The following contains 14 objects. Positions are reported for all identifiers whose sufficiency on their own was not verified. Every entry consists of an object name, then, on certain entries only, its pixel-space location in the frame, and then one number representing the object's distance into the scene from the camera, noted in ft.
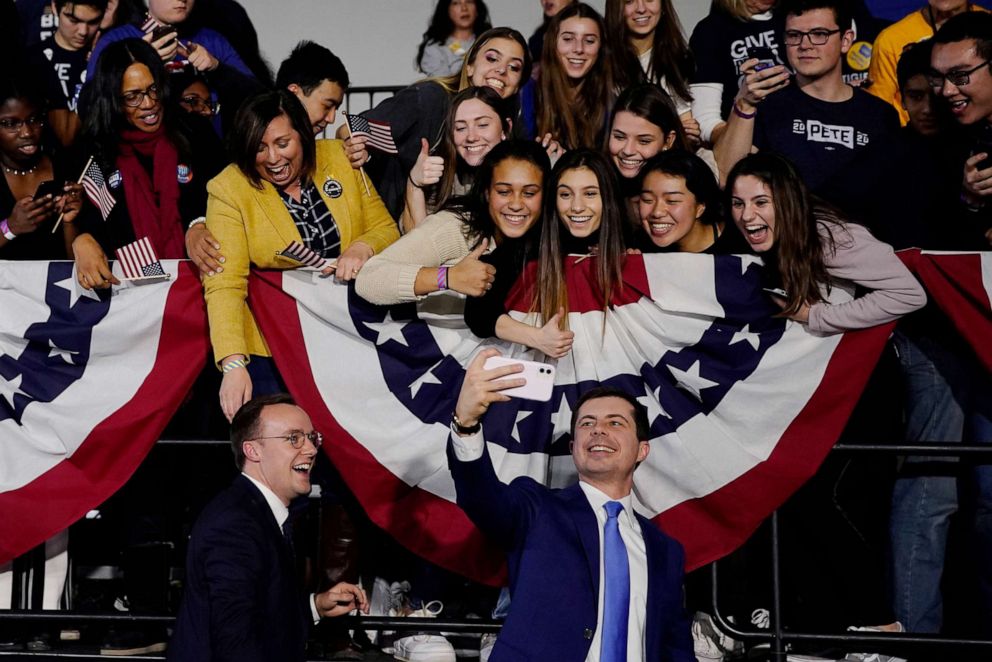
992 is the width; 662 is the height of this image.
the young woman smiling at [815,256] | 15.64
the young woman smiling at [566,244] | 15.85
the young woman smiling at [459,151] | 17.84
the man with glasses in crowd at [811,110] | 17.89
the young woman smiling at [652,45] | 19.71
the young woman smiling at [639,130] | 17.63
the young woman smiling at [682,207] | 16.63
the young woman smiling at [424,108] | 18.97
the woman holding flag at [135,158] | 17.80
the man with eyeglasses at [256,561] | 12.85
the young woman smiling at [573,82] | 19.02
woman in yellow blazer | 16.39
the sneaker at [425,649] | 16.48
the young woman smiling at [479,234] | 15.98
